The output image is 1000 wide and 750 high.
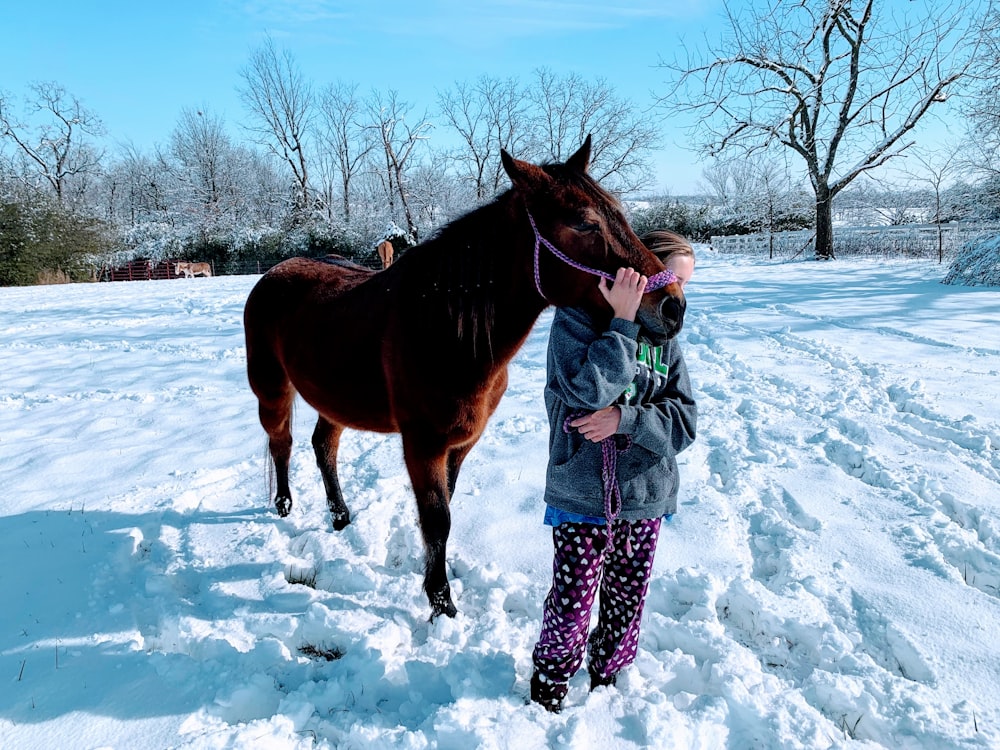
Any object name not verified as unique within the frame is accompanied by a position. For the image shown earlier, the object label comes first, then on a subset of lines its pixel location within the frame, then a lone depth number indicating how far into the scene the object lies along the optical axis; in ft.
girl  5.07
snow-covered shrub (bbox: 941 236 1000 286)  34.04
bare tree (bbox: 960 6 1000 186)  43.06
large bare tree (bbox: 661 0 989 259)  57.77
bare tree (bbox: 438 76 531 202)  114.32
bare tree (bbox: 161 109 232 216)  136.77
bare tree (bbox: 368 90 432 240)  110.11
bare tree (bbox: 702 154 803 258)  93.44
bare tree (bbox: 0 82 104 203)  121.70
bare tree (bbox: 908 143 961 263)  60.40
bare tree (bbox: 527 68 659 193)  100.37
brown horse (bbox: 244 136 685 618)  5.68
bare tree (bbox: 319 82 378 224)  130.41
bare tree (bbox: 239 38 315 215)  119.96
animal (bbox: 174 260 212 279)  90.11
